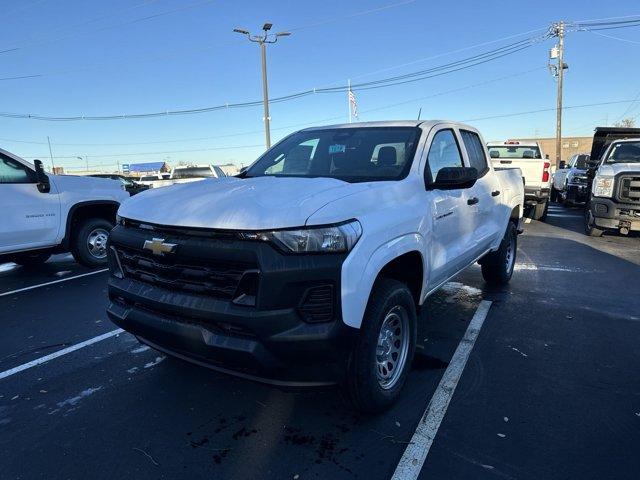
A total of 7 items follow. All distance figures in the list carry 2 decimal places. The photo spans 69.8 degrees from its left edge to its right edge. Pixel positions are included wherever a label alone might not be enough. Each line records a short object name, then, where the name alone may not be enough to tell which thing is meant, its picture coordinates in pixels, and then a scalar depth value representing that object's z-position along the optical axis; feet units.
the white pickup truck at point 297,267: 7.72
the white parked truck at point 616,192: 28.07
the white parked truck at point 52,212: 20.74
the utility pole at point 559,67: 92.17
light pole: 67.51
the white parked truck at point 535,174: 39.09
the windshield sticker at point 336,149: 12.92
